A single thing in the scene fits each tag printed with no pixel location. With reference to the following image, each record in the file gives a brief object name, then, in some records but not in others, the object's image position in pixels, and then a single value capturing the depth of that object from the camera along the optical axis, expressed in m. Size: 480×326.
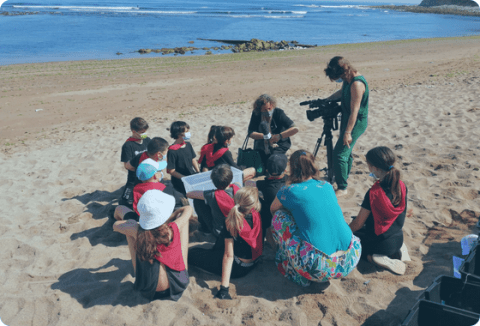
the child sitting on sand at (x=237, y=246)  3.16
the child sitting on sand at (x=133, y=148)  4.57
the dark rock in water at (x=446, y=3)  86.59
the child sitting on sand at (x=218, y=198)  3.46
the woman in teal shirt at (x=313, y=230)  2.93
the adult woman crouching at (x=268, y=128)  4.95
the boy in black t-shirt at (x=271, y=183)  3.72
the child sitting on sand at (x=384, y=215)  3.18
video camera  4.83
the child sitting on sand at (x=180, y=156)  4.73
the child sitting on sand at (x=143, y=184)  3.69
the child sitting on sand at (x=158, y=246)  2.90
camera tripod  4.97
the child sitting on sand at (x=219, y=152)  4.59
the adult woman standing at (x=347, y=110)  4.38
